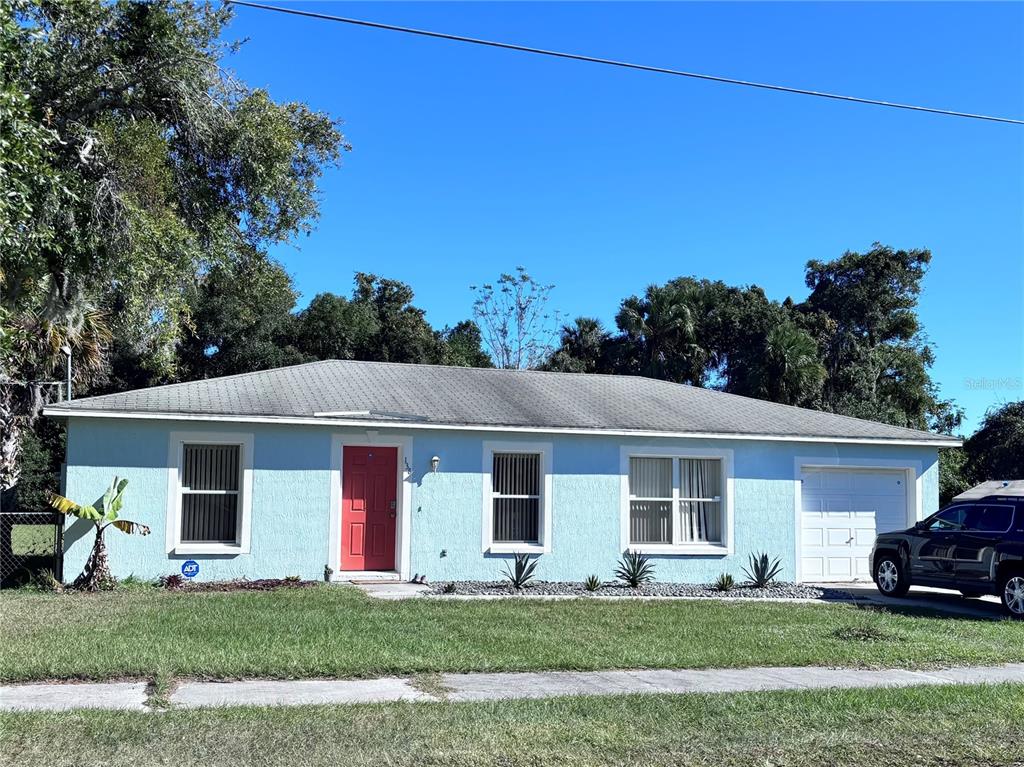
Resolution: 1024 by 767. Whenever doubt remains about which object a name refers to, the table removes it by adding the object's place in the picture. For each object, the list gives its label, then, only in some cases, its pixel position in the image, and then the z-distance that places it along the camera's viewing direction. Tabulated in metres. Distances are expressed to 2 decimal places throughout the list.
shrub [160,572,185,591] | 13.95
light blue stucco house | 14.52
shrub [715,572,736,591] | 15.78
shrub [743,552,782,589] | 16.12
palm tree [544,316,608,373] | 41.06
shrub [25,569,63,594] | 13.58
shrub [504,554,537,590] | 14.98
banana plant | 13.57
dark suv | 13.48
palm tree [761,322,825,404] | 34.44
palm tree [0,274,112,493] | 16.27
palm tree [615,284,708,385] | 38.59
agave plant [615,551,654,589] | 15.78
